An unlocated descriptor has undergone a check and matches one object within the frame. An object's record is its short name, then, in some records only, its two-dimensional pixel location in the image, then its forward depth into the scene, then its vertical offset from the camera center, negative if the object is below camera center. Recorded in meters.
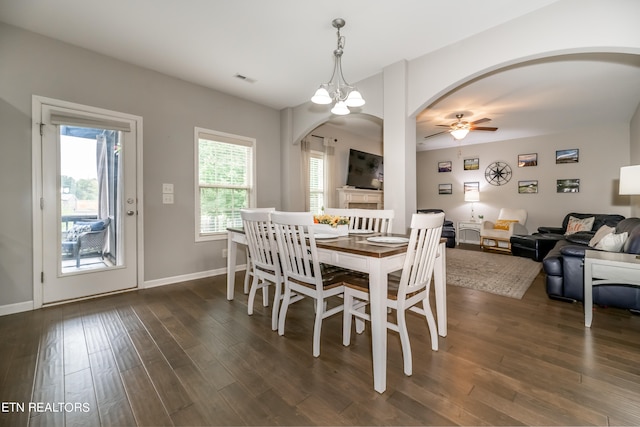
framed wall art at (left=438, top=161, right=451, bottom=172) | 7.64 +1.28
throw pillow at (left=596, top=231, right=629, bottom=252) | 2.70 -0.31
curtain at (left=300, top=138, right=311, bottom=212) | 4.96 +0.78
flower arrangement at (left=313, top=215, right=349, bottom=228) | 2.34 -0.08
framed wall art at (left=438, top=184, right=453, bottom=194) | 7.62 +0.65
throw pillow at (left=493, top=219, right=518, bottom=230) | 6.00 -0.29
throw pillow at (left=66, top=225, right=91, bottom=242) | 2.92 -0.23
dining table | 1.55 -0.35
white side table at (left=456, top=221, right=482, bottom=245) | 6.73 -0.48
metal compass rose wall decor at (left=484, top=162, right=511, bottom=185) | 6.67 +0.96
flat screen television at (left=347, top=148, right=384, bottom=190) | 5.88 +0.93
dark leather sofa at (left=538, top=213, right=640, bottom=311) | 2.53 -0.72
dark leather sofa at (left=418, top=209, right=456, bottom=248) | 6.49 -0.55
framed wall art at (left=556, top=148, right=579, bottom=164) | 5.79 +1.21
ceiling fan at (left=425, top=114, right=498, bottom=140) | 4.75 +1.52
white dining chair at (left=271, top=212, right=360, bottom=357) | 1.81 -0.41
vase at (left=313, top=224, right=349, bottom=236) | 2.27 -0.15
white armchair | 5.86 -0.41
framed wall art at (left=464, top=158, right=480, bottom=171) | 7.11 +1.25
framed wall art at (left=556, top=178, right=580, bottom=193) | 5.78 +0.56
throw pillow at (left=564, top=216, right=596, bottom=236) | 5.09 -0.26
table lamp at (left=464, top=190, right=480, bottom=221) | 6.66 +0.37
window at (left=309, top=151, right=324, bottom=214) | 5.46 +0.60
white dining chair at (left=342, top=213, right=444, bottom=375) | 1.64 -0.51
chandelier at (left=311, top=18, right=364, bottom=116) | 2.30 +0.98
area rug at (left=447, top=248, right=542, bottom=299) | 3.41 -0.94
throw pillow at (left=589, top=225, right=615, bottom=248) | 3.56 -0.30
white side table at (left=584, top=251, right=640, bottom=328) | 2.14 -0.49
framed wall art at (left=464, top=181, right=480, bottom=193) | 7.13 +0.67
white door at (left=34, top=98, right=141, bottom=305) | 2.77 +0.11
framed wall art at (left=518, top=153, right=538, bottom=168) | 6.27 +1.22
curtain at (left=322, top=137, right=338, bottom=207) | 5.57 +0.82
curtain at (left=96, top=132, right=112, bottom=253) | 3.08 +0.39
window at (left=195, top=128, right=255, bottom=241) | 3.90 +0.47
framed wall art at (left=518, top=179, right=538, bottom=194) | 6.29 +0.59
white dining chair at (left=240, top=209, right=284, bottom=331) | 2.18 -0.36
